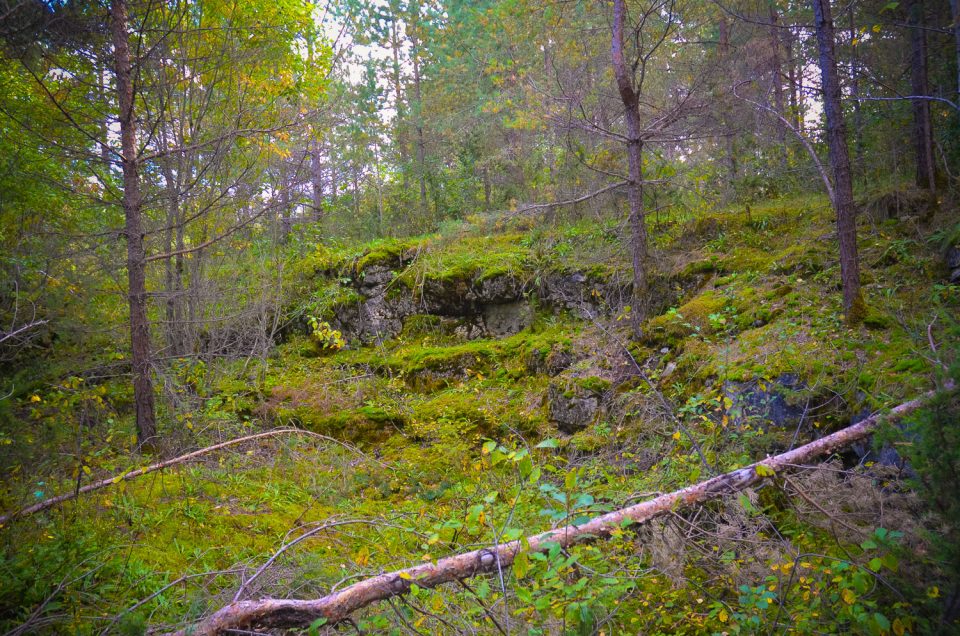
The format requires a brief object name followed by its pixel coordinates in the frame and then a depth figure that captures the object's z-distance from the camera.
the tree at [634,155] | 7.00
